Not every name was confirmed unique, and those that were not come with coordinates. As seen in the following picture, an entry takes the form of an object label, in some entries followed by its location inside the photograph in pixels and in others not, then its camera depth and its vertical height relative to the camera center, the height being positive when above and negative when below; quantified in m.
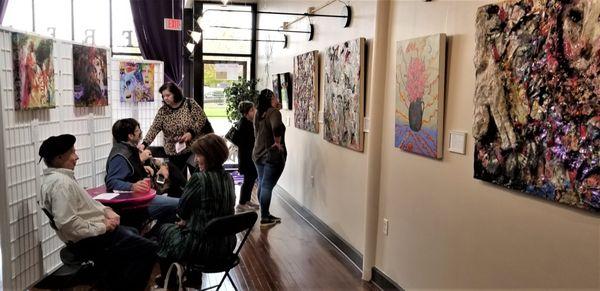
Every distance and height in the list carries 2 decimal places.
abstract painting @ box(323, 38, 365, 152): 4.12 +0.03
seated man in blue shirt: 3.45 -0.51
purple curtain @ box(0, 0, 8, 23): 7.55 +1.31
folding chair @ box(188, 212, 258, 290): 2.72 -0.78
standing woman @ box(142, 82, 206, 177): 4.75 -0.30
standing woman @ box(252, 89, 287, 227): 5.35 -0.58
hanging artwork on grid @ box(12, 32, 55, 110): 3.22 +0.14
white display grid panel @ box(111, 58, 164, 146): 5.95 -0.15
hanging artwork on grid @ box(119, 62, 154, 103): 5.99 +0.15
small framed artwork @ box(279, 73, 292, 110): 6.47 +0.09
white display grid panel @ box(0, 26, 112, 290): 3.13 -0.53
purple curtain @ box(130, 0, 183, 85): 8.35 +1.02
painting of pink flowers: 2.91 +0.02
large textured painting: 1.88 +0.01
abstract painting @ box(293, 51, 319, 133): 5.31 +0.06
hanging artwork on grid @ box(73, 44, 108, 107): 4.08 +0.14
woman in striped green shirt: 2.89 -0.67
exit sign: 8.02 +1.17
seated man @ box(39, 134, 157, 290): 2.85 -0.81
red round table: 3.23 -0.72
